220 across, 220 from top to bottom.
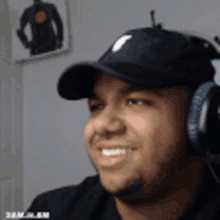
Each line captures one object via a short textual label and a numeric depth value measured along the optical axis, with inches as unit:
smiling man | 17.7
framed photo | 47.1
